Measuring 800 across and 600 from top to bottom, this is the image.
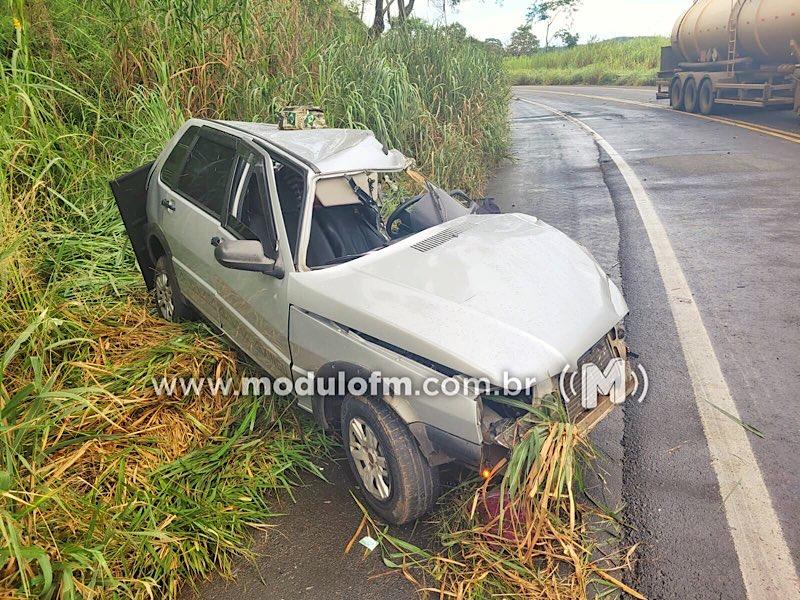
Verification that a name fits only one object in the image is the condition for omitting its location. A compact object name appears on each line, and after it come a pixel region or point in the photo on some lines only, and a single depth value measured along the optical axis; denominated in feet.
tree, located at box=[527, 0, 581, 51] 188.24
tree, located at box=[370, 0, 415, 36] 55.31
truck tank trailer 48.29
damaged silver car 9.77
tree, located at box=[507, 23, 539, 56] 191.21
